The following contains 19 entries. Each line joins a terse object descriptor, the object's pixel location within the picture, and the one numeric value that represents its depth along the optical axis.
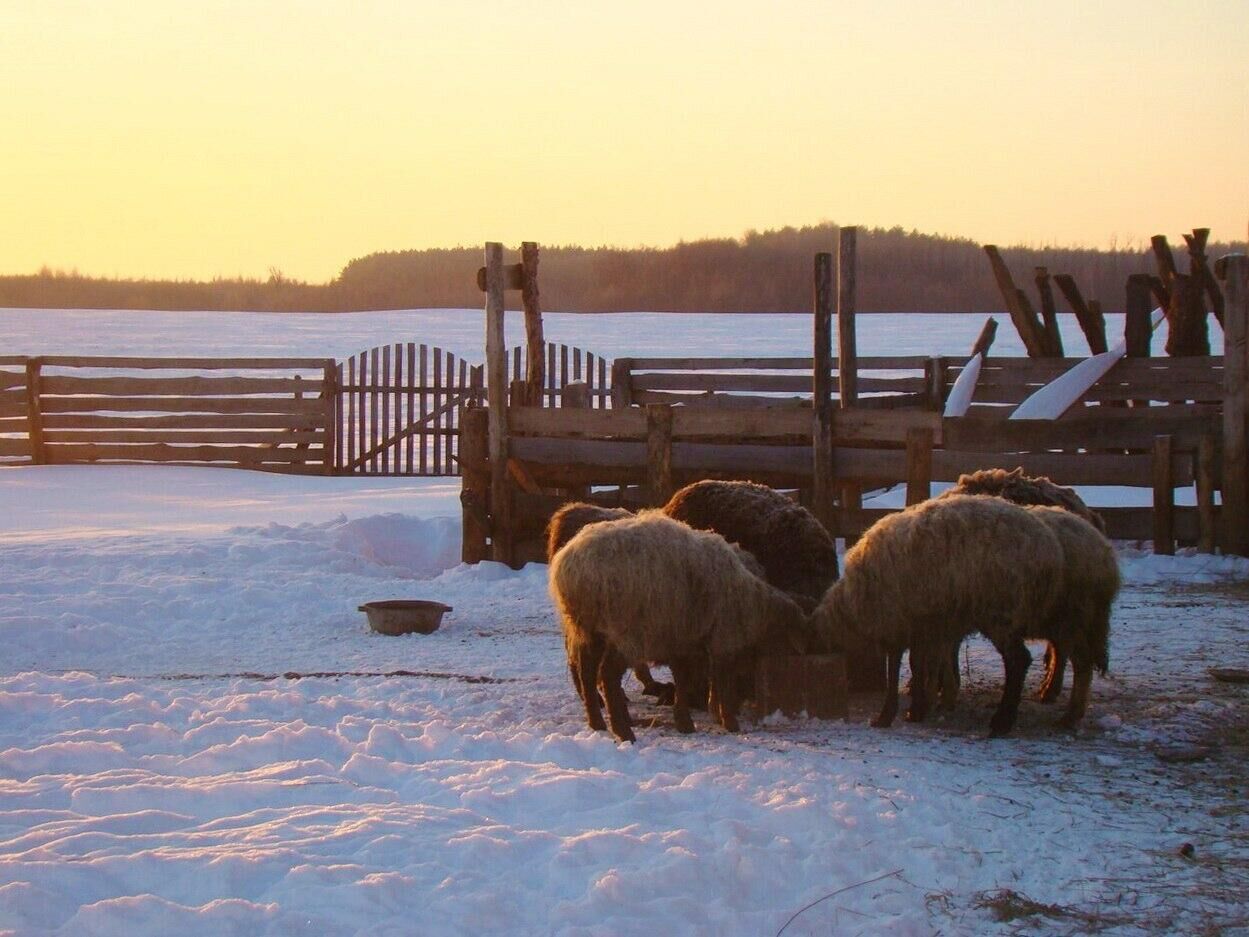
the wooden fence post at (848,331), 12.91
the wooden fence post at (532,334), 13.58
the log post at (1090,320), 16.33
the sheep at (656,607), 7.04
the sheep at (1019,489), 8.66
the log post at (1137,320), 15.09
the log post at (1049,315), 16.80
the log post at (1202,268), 15.44
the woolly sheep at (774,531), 8.75
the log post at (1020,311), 16.70
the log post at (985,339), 15.98
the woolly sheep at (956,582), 7.11
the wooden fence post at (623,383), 17.62
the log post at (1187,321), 15.42
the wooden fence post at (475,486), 12.91
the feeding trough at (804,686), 7.55
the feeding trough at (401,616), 10.05
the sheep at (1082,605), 7.40
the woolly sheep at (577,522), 8.49
